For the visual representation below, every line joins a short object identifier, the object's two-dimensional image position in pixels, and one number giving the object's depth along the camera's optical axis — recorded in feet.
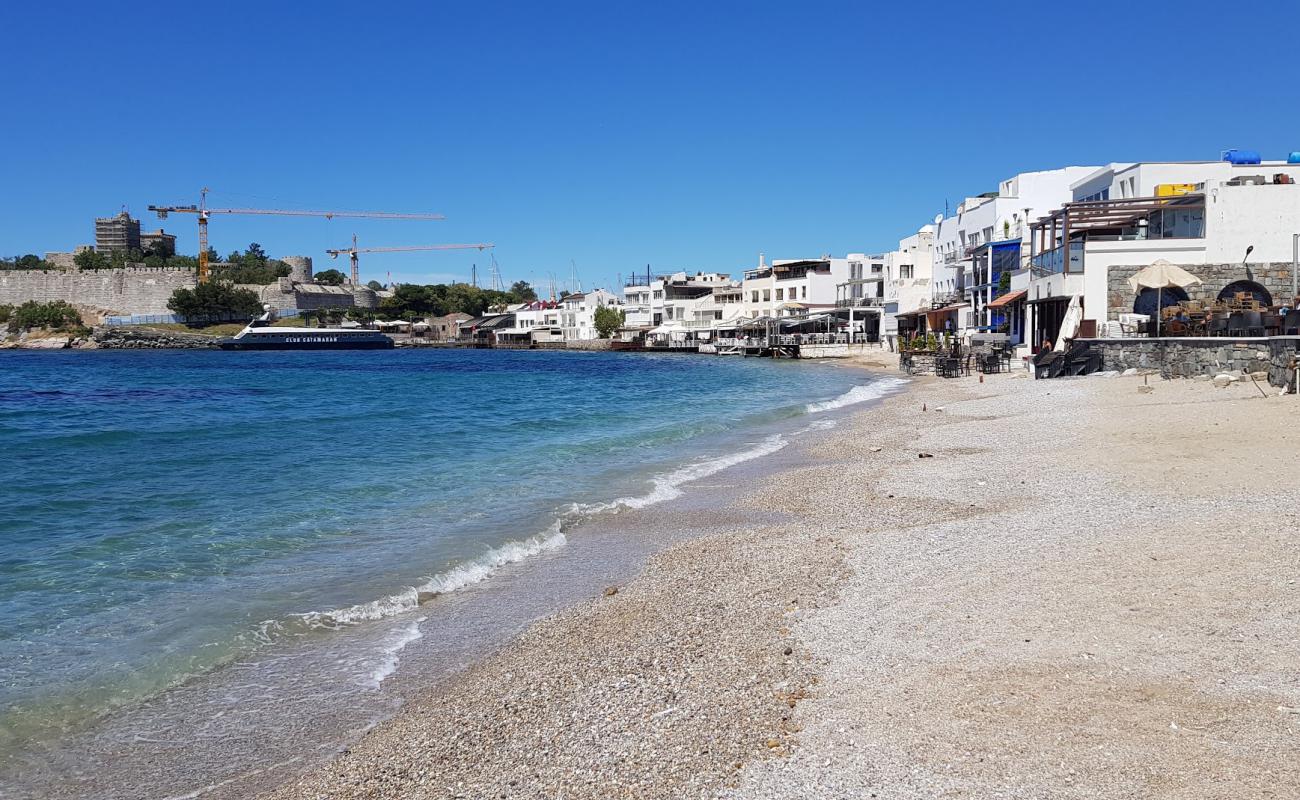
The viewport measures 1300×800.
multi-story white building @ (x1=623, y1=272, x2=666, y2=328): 386.73
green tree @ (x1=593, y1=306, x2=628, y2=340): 387.96
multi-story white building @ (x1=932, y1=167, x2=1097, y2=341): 158.10
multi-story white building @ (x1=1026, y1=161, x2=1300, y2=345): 105.70
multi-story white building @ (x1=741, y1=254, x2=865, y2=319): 315.99
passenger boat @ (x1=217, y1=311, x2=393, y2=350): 386.32
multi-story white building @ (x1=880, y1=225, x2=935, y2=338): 232.10
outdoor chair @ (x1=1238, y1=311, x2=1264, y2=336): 83.41
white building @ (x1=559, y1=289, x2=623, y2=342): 406.41
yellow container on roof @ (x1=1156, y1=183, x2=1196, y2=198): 120.78
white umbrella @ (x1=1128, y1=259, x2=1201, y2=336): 96.27
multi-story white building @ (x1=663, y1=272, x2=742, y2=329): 350.43
